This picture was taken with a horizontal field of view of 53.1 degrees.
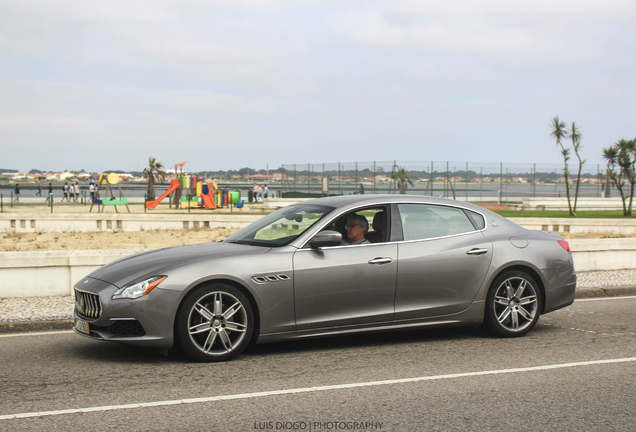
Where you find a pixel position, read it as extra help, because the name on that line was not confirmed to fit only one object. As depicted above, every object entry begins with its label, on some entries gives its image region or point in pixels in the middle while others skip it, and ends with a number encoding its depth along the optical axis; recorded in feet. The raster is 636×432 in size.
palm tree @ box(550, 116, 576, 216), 116.16
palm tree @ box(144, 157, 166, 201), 180.24
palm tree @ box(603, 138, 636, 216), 112.68
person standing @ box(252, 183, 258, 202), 195.21
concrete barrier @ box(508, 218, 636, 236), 74.69
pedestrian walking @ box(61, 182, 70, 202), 163.13
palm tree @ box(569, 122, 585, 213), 115.44
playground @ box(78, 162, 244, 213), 136.98
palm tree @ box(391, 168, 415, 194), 137.90
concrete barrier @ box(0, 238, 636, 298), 30.19
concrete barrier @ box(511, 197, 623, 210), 129.59
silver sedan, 18.21
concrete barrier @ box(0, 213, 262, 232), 78.79
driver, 21.09
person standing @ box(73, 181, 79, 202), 164.21
